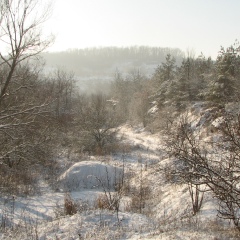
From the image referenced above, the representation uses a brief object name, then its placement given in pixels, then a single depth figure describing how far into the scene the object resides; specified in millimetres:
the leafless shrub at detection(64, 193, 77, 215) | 8031
